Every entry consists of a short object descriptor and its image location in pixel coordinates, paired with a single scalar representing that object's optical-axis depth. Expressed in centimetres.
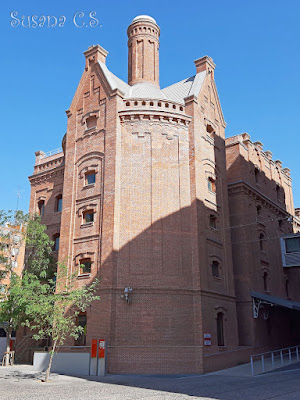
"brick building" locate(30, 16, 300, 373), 2314
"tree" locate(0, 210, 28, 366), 2564
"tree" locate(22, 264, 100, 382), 1942
